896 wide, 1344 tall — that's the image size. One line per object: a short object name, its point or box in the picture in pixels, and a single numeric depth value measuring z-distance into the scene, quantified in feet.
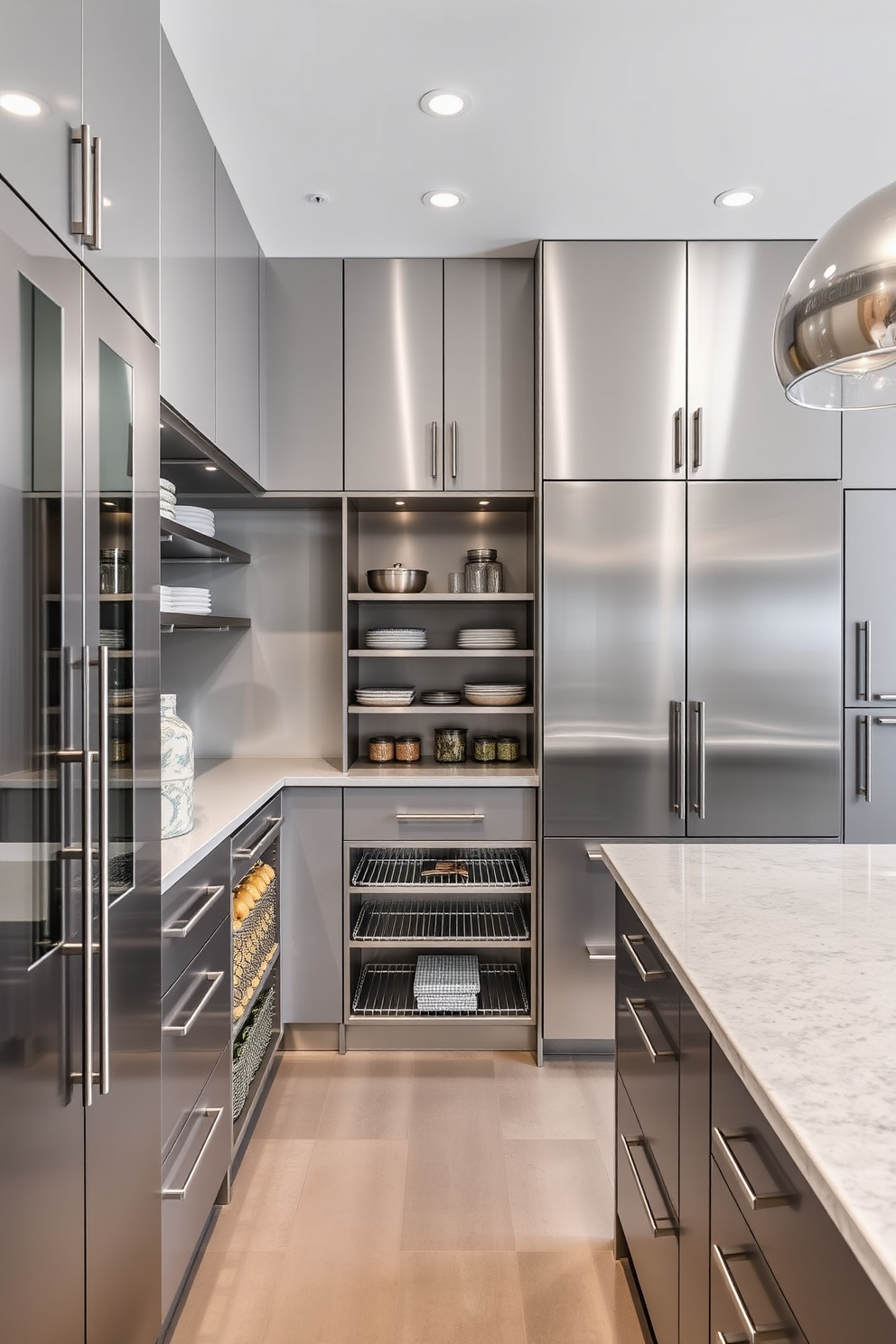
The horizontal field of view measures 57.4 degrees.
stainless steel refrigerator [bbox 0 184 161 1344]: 3.32
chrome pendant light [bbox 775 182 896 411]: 3.20
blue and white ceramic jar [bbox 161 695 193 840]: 6.13
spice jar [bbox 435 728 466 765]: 10.36
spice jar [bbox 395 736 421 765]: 10.41
